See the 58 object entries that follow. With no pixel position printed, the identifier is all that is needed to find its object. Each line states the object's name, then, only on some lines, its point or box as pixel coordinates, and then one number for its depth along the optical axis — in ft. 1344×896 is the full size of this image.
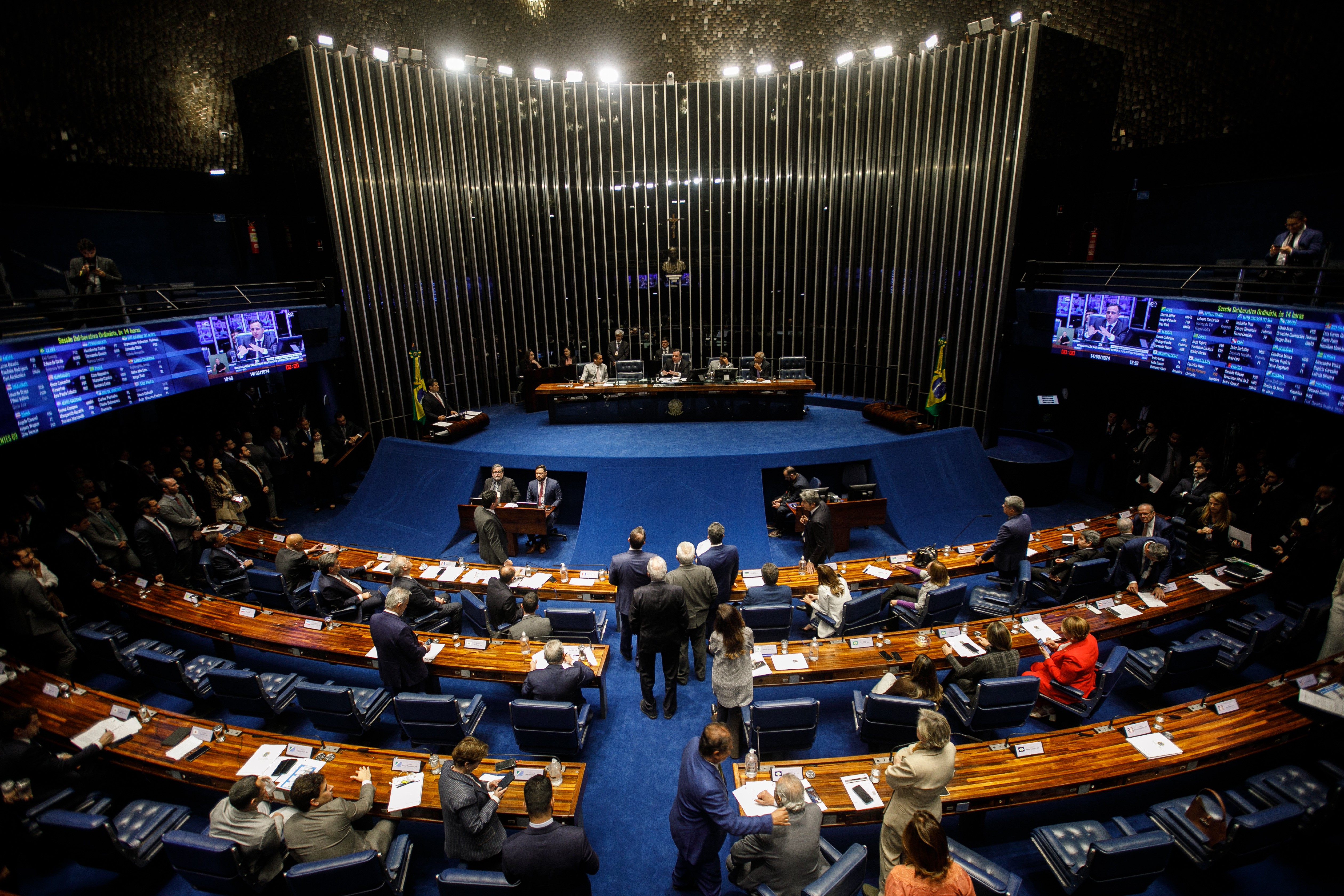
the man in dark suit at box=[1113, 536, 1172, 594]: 21.50
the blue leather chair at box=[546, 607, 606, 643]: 20.30
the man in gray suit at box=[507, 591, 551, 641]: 19.04
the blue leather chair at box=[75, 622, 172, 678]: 20.03
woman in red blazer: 16.84
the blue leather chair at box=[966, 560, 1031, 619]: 22.71
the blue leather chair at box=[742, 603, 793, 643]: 19.67
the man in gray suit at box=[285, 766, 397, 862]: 12.01
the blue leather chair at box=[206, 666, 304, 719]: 17.43
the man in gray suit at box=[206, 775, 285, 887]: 12.01
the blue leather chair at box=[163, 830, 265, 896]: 11.80
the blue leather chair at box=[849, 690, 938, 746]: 15.21
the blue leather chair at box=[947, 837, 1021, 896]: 11.05
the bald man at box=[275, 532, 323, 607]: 22.50
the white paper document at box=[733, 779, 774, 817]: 12.85
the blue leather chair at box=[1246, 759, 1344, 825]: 13.28
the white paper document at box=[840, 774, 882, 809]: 13.26
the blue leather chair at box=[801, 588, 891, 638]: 20.17
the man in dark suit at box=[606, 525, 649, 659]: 19.97
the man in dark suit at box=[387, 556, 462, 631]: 21.89
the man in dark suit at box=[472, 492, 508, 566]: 25.29
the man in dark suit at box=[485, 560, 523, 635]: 20.35
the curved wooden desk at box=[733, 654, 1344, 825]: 13.47
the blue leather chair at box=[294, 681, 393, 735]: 16.55
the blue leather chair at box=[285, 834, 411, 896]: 11.40
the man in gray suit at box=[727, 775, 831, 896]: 11.29
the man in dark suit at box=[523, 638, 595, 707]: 16.29
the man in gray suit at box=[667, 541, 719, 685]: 18.56
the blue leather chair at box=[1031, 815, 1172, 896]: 11.46
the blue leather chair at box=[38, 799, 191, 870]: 12.71
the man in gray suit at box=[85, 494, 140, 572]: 24.00
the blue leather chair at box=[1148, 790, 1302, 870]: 12.11
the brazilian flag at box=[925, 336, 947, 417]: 39.73
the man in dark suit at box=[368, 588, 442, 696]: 16.93
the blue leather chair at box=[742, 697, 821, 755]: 15.05
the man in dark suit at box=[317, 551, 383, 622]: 21.35
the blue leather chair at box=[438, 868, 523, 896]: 10.99
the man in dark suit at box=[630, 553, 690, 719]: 17.47
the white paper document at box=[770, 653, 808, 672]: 17.81
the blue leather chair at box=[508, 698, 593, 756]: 15.33
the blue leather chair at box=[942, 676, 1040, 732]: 15.96
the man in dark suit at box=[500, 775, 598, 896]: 10.89
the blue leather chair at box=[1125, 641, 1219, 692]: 18.10
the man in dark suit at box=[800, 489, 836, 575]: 26.25
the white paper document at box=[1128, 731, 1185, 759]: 14.49
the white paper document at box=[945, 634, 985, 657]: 18.16
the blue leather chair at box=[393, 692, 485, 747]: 15.75
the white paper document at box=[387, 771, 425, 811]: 13.50
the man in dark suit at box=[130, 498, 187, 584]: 24.34
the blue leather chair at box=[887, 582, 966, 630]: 20.84
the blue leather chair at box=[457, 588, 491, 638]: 21.22
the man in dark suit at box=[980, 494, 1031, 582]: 22.74
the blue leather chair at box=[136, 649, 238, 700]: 18.31
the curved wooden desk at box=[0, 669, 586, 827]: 13.74
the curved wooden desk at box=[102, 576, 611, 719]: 18.19
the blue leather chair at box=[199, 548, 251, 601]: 25.29
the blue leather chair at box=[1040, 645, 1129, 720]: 16.93
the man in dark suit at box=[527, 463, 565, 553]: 30.45
